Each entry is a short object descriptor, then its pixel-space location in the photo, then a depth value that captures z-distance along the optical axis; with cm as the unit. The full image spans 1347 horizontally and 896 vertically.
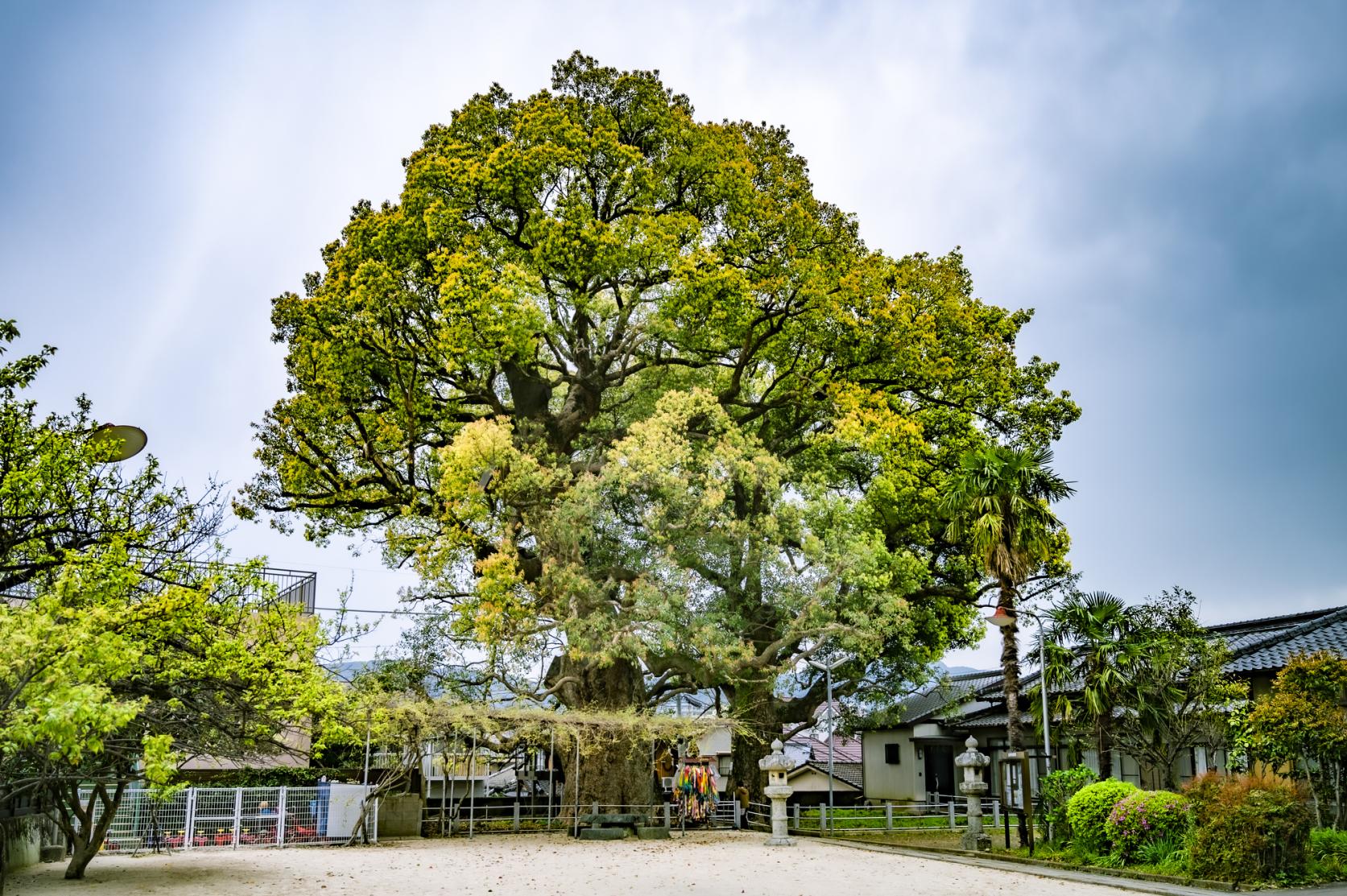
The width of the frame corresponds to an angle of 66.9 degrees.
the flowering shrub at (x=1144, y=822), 1578
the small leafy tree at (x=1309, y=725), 1623
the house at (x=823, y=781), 3869
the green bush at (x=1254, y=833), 1371
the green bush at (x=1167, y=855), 1499
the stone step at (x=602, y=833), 2333
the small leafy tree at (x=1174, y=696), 1933
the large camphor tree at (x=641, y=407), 2328
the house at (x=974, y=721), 2186
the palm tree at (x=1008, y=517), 1995
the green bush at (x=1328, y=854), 1414
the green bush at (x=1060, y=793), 1797
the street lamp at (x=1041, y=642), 1950
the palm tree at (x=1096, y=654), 2047
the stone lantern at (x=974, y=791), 1900
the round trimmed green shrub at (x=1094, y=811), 1673
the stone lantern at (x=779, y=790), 2153
